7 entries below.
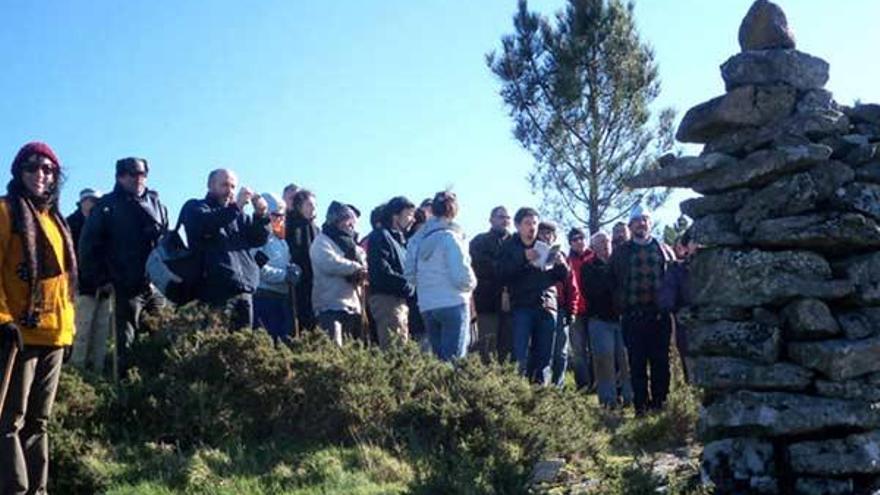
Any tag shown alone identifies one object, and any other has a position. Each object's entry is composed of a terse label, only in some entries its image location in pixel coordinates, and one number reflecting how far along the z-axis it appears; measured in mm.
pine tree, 24953
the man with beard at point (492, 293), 10617
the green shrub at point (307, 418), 7020
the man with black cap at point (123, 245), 8625
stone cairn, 6086
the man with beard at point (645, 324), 9852
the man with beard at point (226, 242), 8711
